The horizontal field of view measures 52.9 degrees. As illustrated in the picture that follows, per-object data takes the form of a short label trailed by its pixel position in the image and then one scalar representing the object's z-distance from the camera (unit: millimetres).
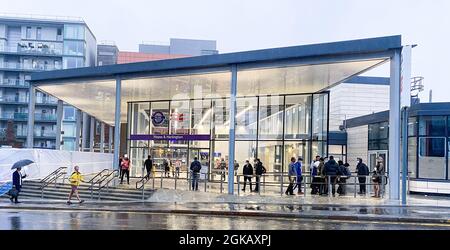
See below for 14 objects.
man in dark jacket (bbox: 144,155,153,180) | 23412
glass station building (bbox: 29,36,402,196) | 20858
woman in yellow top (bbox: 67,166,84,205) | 18688
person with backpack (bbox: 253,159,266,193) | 20755
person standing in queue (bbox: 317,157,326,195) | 19344
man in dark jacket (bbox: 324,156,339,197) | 18953
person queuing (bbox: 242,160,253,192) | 21281
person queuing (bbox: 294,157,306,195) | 19738
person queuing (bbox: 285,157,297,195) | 19750
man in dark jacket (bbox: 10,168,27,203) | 18875
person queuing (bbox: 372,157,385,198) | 19188
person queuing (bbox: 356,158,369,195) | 19797
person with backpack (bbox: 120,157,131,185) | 23500
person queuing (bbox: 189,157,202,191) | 21359
